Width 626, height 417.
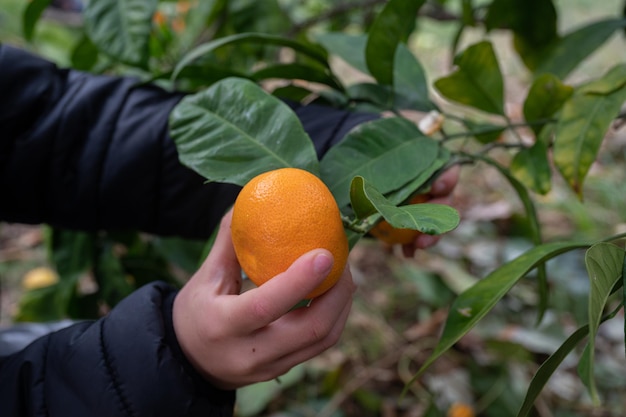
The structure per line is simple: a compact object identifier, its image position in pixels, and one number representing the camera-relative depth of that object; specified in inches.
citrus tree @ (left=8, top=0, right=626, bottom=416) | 18.6
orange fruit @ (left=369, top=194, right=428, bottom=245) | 22.6
